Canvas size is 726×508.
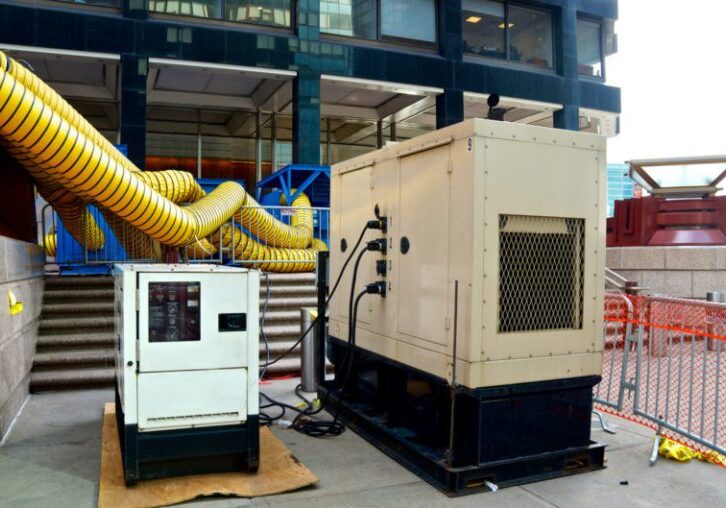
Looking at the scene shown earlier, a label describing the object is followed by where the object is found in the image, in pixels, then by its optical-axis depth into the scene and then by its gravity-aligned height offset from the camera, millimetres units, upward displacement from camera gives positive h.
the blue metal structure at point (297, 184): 16031 +1761
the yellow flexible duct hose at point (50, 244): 12035 +72
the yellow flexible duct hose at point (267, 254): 11409 -79
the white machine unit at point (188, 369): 4430 -859
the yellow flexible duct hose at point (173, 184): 9461 +988
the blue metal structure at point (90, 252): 10320 -63
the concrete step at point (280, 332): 8977 -1161
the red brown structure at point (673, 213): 12977 +831
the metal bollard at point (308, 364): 7473 -1342
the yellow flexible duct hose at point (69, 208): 6965 +559
